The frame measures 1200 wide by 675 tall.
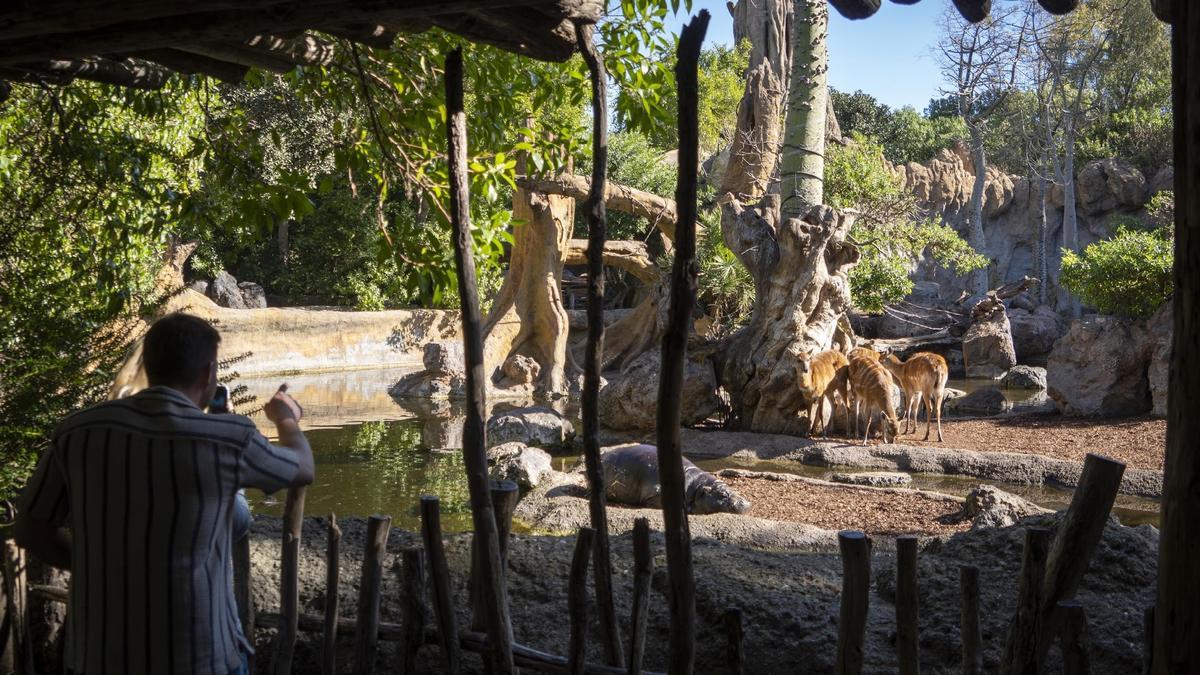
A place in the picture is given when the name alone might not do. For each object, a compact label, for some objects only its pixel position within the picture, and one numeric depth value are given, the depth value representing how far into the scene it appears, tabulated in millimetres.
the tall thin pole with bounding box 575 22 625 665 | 3539
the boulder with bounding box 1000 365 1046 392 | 19812
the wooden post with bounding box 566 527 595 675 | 3422
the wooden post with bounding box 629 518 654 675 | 3322
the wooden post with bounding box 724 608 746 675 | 3344
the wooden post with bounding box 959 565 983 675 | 3307
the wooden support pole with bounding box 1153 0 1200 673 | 2211
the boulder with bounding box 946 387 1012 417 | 16625
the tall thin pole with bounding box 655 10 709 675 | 3040
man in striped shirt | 2383
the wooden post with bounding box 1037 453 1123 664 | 3102
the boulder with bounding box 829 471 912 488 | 10688
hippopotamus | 9375
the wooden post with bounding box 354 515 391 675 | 3705
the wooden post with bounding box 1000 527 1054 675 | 3141
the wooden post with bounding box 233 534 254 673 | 3855
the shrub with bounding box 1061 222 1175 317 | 14609
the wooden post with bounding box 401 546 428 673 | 3656
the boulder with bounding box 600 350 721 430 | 14156
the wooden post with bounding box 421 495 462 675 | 3547
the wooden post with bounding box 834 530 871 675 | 3184
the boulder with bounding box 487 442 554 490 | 10289
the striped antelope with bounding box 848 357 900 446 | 13016
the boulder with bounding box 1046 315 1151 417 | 14305
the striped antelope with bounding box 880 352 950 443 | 13734
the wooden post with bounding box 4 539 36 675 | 4035
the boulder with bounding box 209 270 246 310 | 26797
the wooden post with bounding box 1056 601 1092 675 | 3135
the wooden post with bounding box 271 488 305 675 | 3857
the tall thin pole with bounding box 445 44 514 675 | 3434
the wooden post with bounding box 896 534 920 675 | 3266
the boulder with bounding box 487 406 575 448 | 13164
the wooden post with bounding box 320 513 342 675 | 3842
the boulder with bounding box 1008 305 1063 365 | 25062
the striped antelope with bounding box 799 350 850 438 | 13602
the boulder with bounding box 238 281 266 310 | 27812
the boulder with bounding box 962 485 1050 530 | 8398
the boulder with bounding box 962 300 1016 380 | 22125
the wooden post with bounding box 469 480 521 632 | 3693
